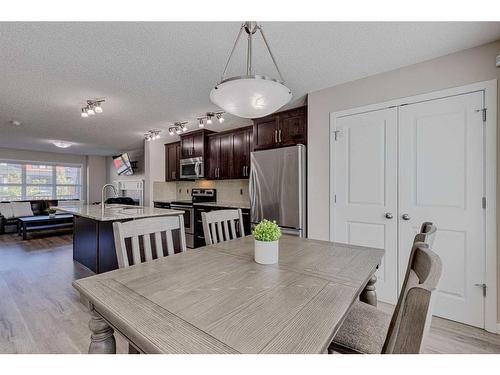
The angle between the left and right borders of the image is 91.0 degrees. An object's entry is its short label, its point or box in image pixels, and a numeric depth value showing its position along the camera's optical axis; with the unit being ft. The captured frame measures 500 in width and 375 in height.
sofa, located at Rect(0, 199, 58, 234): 20.36
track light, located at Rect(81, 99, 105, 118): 10.49
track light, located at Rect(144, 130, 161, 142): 15.56
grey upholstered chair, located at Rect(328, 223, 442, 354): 1.70
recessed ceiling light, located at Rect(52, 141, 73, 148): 18.86
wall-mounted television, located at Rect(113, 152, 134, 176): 24.12
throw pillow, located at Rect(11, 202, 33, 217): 21.21
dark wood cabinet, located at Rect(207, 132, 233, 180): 14.47
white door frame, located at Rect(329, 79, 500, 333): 6.42
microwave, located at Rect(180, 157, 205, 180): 15.61
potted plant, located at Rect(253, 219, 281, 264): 4.41
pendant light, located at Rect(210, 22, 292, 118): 3.89
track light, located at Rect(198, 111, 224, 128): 11.64
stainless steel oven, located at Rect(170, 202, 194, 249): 15.12
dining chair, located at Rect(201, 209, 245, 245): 6.26
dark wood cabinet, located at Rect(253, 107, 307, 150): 10.50
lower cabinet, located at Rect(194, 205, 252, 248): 14.57
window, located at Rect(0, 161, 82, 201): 23.39
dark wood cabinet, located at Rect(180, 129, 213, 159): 15.58
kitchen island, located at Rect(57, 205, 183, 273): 9.91
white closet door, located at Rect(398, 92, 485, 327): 6.70
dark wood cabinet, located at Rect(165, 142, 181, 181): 17.67
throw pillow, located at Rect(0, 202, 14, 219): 20.61
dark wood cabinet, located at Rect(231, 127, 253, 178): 13.46
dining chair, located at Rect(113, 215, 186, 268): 4.44
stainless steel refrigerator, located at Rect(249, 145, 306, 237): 9.85
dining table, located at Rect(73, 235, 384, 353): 2.22
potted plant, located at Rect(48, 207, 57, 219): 20.67
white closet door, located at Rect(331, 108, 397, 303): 8.02
